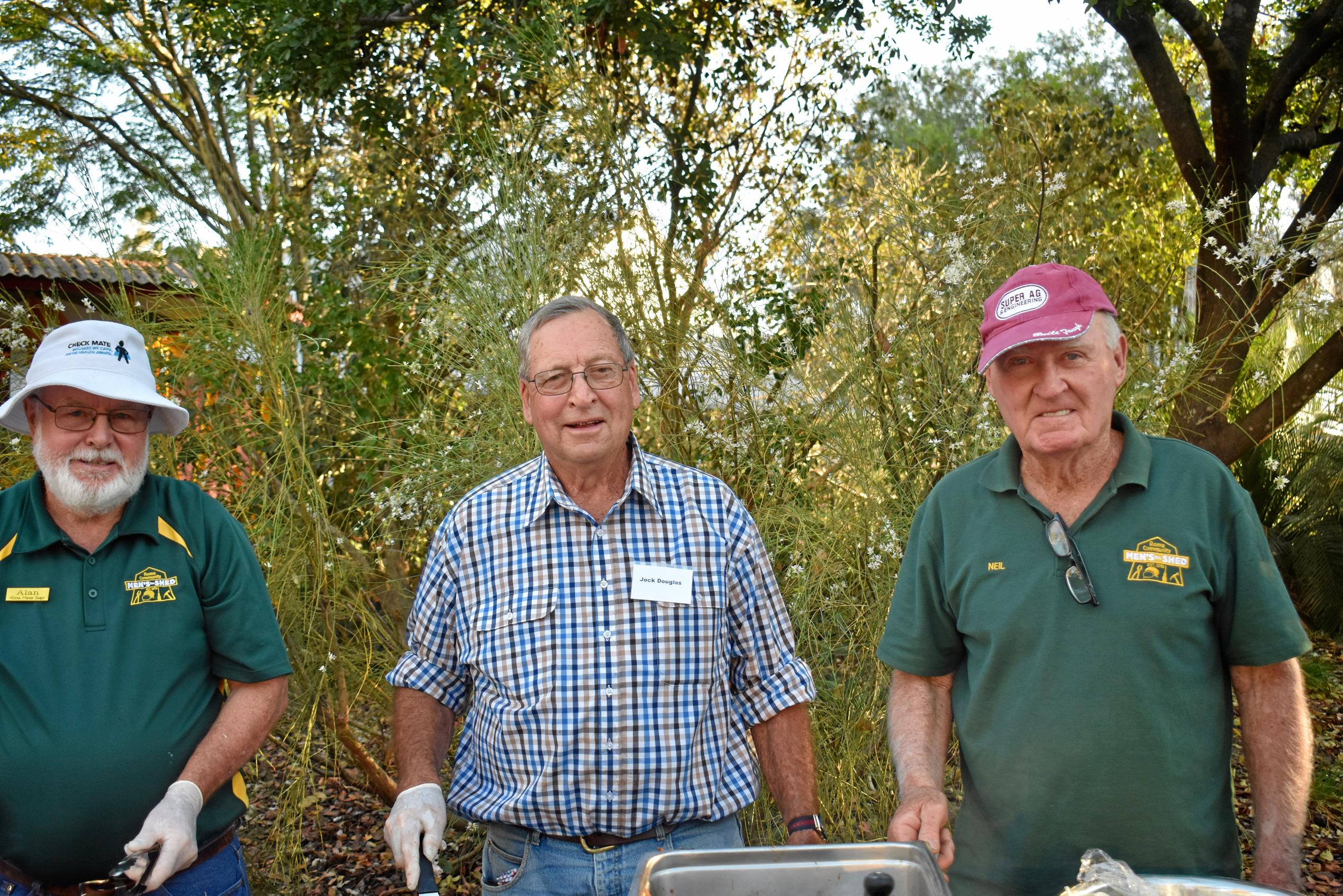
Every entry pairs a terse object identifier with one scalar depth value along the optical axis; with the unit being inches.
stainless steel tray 64.8
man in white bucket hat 89.8
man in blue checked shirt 87.1
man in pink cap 75.3
